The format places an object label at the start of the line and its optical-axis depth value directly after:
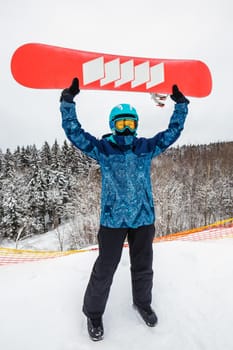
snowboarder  1.48
